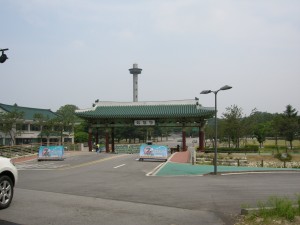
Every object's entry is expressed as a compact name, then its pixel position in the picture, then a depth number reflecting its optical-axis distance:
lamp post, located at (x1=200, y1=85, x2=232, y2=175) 18.98
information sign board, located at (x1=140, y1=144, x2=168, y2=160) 28.58
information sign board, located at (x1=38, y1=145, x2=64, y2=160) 28.91
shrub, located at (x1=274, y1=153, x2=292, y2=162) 37.59
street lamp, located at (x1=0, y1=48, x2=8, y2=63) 14.27
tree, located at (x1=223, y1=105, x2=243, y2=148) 50.72
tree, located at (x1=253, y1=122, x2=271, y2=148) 64.71
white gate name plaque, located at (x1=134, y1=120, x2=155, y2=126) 43.30
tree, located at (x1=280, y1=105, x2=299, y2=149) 55.94
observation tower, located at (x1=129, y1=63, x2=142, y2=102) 75.69
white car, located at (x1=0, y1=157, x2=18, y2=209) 7.84
